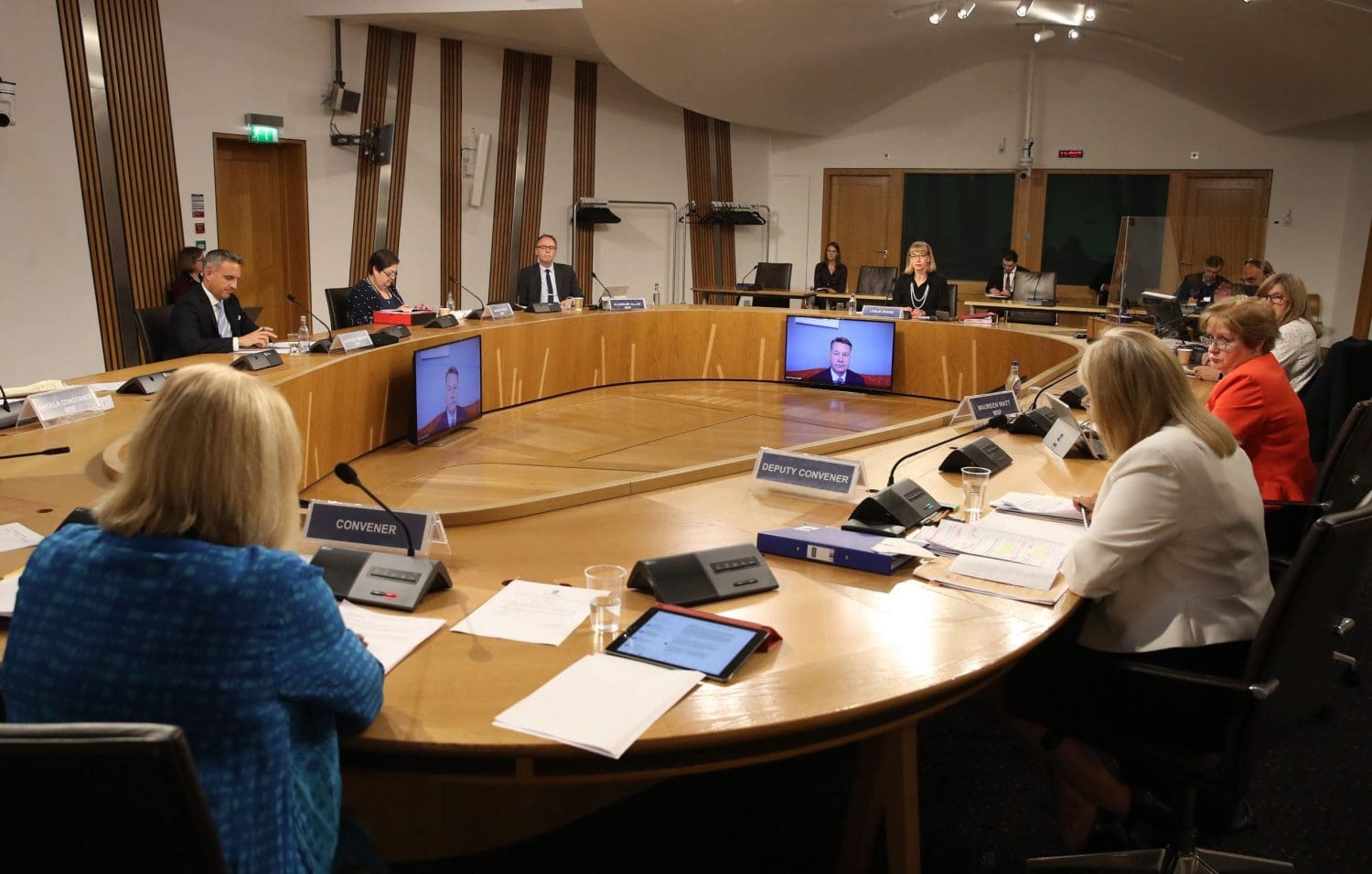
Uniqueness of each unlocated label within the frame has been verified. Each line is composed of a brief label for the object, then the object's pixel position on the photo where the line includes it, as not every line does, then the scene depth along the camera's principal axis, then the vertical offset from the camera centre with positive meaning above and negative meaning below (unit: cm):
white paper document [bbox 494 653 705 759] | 141 -68
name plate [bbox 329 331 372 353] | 475 -57
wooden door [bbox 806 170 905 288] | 1227 -2
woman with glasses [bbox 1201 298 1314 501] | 321 -60
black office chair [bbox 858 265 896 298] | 994 -62
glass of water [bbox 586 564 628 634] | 176 -63
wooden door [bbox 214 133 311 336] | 768 -3
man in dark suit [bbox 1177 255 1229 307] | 762 -54
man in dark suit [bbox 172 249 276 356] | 473 -48
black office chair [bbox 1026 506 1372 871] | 175 -80
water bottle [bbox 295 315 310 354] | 475 -57
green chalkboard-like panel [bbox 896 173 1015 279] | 1185 -5
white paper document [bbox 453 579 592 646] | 175 -68
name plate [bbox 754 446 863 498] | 265 -65
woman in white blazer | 199 -69
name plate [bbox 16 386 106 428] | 335 -62
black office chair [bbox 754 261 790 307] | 1081 -65
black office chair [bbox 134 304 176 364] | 494 -54
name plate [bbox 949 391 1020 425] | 379 -69
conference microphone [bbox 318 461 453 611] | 187 -65
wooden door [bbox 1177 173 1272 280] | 1016 +2
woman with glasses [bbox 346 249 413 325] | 626 -46
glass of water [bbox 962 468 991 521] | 252 -65
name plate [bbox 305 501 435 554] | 210 -61
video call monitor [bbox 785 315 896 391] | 711 -94
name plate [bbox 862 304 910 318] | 721 -67
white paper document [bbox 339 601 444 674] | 165 -67
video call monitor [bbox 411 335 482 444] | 506 -87
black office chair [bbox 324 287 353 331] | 624 -54
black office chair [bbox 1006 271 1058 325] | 974 -68
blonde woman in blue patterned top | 123 -48
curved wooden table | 144 -70
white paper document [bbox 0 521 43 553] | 215 -66
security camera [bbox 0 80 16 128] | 593 +62
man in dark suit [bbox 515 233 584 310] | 762 -48
